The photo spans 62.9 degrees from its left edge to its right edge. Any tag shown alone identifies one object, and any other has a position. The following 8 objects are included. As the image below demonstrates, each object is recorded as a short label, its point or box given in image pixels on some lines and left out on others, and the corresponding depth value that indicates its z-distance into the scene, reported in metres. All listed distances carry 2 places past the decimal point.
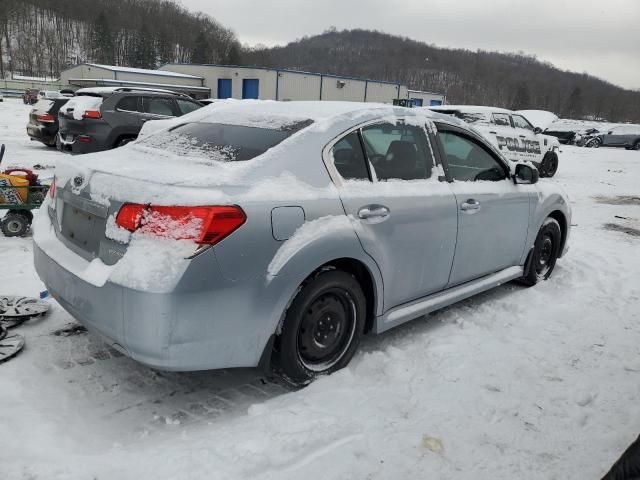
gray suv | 10.93
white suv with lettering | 13.05
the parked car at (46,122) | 13.69
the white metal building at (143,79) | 48.56
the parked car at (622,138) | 30.94
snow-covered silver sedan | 2.42
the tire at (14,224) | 5.77
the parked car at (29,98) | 37.31
